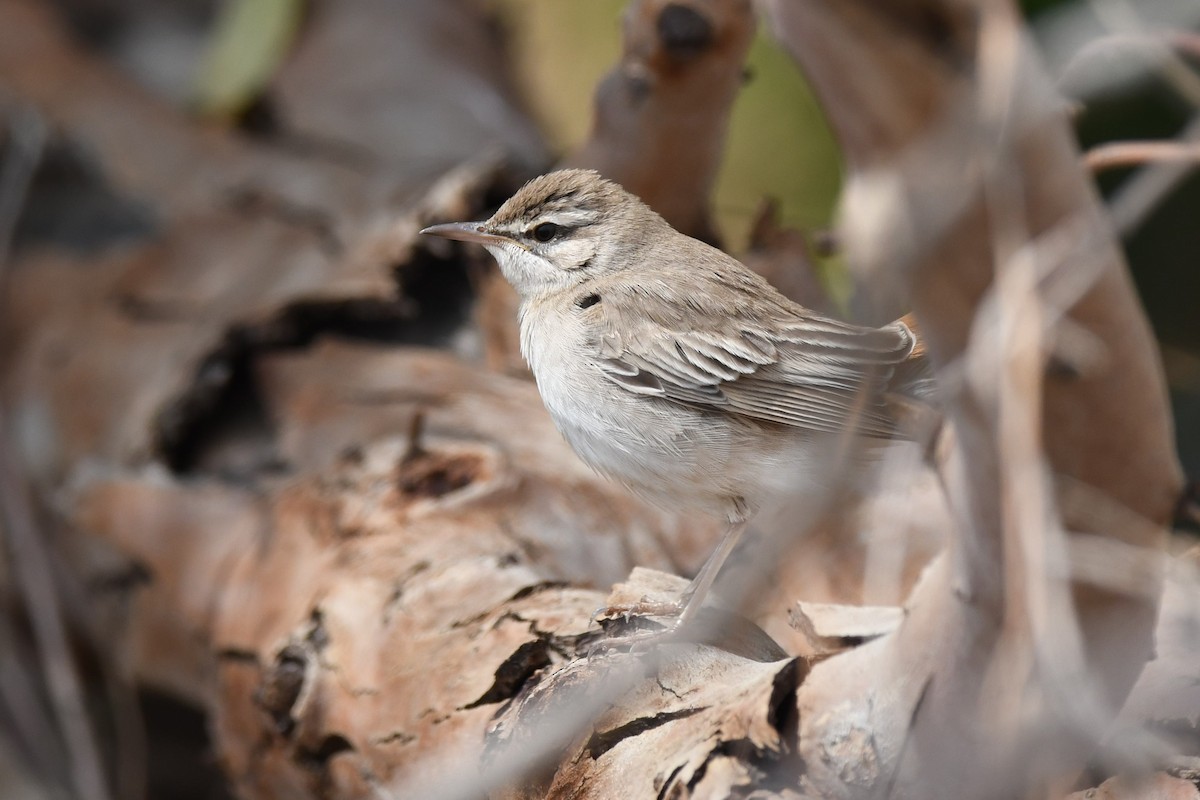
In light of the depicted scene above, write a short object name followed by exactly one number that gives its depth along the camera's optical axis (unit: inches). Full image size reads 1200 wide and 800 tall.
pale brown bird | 210.7
